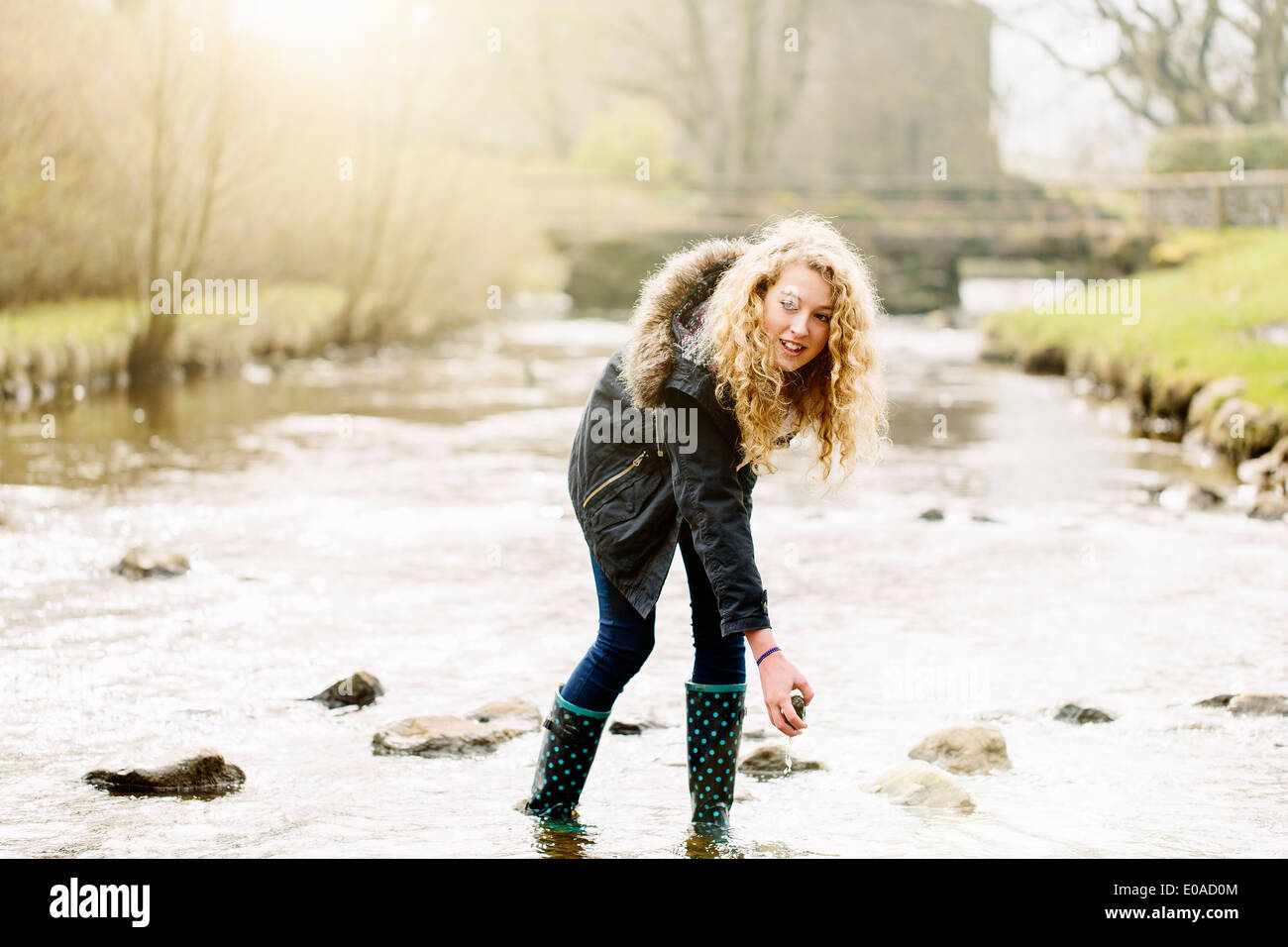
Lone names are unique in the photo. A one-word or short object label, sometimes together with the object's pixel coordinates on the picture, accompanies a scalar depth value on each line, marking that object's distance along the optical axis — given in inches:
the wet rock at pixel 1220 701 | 213.6
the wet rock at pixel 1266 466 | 420.2
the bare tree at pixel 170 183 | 633.0
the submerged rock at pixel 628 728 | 204.7
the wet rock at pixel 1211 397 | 512.7
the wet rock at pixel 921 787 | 174.1
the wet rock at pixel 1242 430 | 454.0
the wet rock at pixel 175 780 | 170.6
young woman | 142.9
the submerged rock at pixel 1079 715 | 209.3
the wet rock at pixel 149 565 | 290.2
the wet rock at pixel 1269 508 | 370.3
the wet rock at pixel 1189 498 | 393.7
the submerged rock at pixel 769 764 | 187.8
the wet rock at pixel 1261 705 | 209.6
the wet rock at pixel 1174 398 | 561.6
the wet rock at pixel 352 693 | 212.1
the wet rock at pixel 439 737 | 190.4
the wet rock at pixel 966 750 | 188.4
